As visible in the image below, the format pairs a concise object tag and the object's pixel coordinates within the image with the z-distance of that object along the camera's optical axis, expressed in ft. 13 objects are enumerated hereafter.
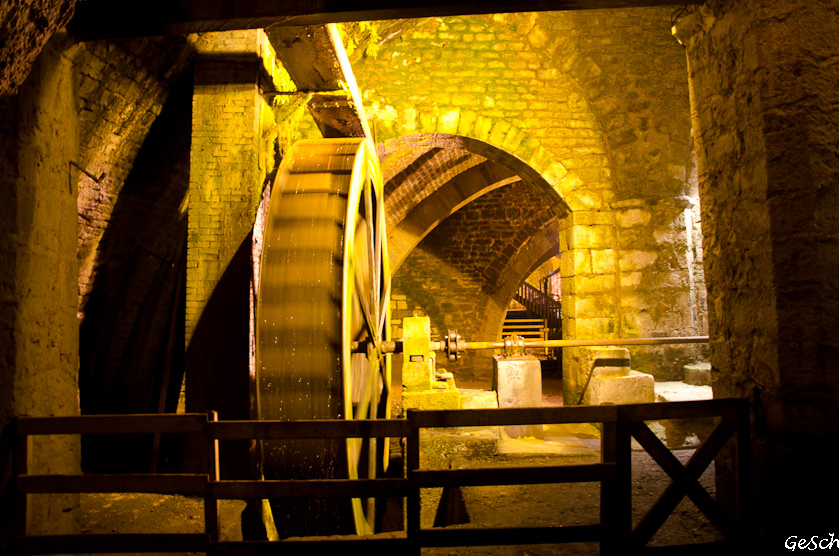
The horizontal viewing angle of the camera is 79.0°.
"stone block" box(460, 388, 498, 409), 17.93
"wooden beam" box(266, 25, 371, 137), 10.69
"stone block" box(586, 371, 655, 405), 16.49
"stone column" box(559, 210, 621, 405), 19.60
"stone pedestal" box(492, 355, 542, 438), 17.88
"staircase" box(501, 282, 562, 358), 56.29
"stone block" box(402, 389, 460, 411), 16.74
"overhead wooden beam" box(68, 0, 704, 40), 7.84
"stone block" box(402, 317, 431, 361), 17.49
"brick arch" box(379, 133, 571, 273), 31.04
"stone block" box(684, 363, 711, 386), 18.19
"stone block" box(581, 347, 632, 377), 17.57
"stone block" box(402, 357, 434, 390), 17.24
